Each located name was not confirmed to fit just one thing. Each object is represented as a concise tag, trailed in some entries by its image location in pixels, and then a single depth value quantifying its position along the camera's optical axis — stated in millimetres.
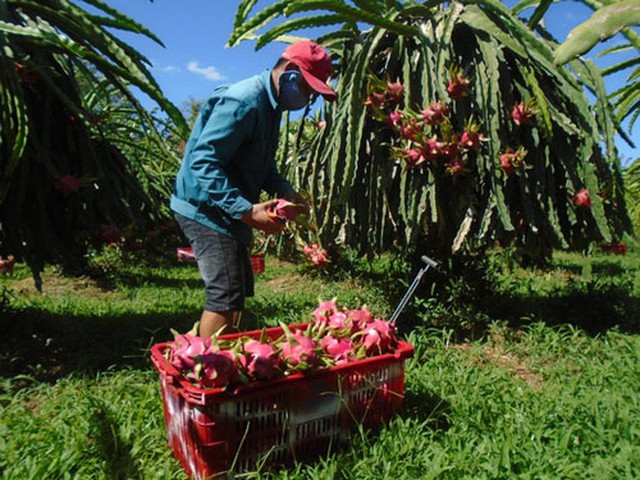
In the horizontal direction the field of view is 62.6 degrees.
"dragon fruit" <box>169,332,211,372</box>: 1626
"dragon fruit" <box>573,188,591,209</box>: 2801
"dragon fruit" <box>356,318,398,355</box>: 1999
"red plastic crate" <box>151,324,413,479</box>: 1645
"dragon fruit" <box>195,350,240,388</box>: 1586
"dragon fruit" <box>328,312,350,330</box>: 2135
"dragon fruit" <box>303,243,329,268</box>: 4910
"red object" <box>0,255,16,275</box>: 4152
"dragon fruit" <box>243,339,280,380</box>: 1679
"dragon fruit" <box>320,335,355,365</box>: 1980
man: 2078
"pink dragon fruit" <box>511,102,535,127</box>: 2863
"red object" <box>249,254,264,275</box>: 5586
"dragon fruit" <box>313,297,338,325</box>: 2205
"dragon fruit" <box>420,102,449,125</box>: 2777
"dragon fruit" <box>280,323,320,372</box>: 1765
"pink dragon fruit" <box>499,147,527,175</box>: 2791
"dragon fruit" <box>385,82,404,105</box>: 2973
